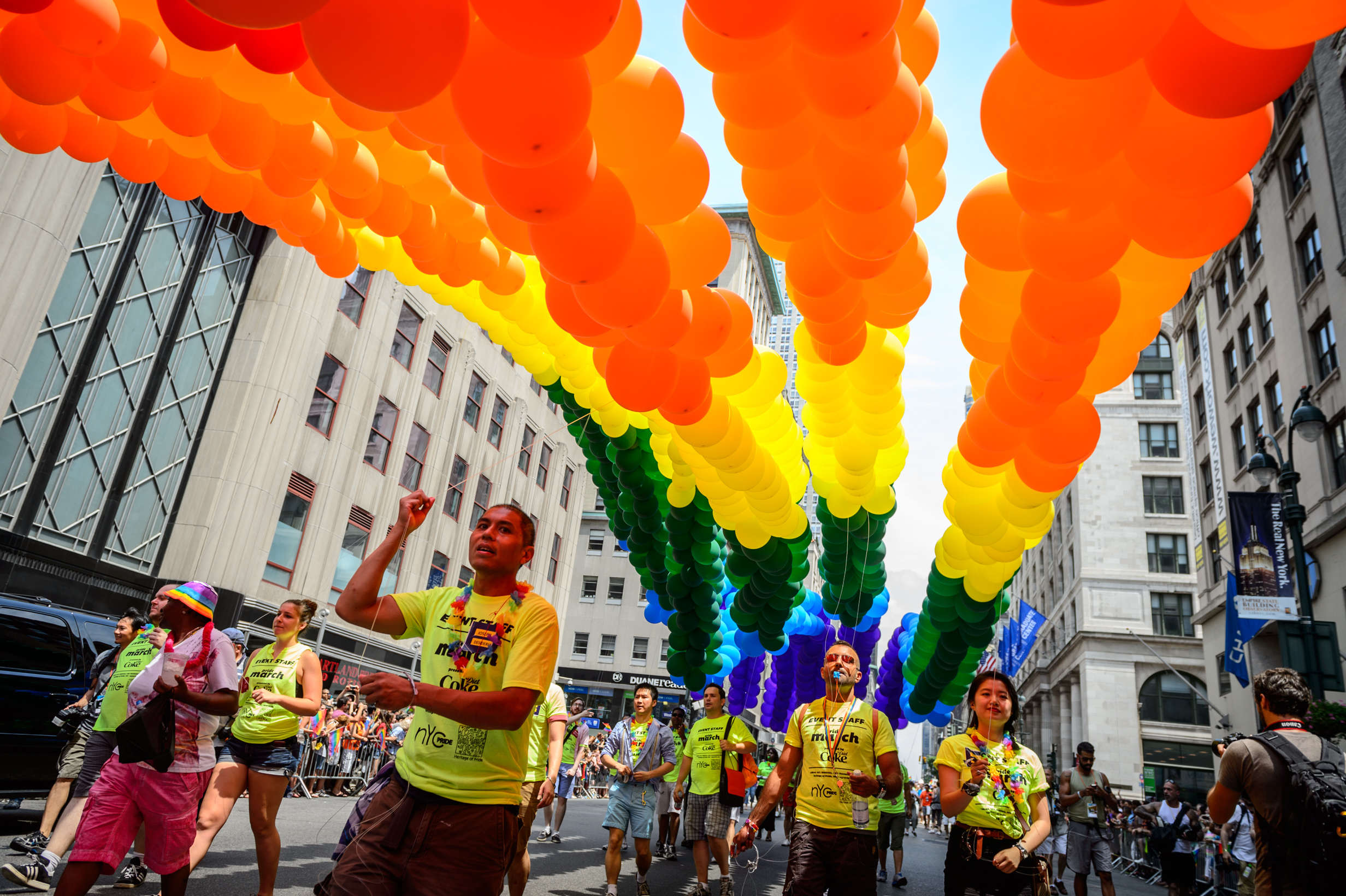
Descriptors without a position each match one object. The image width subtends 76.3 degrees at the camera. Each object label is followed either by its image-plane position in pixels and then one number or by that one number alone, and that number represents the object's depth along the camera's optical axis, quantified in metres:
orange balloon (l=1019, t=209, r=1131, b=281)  3.85
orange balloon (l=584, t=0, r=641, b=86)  3.48
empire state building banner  15.14
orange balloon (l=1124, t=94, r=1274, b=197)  3.29
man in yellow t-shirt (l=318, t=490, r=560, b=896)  2.87
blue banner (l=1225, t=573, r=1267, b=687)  18.61
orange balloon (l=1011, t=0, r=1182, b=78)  2.78
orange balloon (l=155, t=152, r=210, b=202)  5.90
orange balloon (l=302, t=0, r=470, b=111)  2.72
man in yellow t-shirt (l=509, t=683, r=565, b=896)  6.88
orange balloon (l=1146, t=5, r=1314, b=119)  2.79
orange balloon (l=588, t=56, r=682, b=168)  3.63
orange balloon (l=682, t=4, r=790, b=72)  3.52
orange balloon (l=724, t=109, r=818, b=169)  3.97
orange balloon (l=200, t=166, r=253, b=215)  6.04
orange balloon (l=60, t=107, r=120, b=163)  5.39
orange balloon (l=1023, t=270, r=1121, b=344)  4.18
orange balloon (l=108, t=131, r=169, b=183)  5.63
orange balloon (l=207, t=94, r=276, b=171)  5.02
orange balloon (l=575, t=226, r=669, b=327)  3.87
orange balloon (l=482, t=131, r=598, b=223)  3.33
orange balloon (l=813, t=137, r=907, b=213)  3.92
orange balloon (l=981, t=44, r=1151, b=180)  3.28
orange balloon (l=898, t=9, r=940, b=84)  4.17
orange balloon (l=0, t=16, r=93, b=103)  4.30
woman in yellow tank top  5.15
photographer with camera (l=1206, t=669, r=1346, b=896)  3.89
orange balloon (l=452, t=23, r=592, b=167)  2.98
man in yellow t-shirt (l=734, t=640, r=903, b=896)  4.75
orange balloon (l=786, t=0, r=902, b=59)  3.09
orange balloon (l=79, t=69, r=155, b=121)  4.59
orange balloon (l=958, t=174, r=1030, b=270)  4.26
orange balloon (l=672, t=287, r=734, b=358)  4.73
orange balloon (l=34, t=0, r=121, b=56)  4.12
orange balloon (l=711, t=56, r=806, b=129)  3.68
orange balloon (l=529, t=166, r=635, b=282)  3.56
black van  7.26
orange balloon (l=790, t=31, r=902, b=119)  3.42
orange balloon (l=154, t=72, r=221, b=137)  4.78
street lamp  9.76
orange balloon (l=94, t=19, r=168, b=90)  4.39
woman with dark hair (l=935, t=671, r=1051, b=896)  4.51
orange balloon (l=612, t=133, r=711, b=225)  3.91
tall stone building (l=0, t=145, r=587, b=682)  14.24
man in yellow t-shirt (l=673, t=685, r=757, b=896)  8.17
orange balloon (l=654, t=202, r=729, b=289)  4.45
